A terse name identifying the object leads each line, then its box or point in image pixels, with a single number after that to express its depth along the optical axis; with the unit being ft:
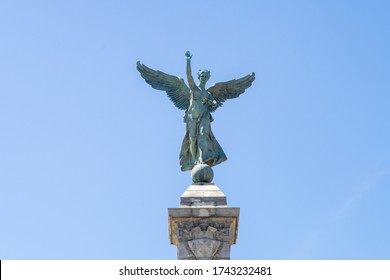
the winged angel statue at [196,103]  100.12
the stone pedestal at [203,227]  92.63
